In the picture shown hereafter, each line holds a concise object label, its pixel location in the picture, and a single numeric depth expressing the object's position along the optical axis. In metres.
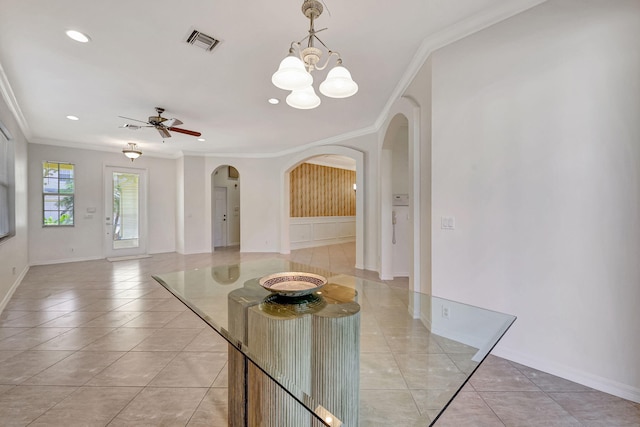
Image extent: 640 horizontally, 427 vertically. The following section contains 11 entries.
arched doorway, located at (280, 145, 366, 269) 5.41
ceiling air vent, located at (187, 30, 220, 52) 2.38
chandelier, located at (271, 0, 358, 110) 1.54
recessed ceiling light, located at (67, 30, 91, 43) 2.34
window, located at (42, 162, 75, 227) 5.87
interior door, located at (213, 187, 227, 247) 8.78
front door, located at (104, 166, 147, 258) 6.65
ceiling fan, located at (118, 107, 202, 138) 3.95
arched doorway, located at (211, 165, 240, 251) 8.79
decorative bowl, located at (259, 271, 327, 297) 1.22
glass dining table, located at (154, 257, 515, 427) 0.87
